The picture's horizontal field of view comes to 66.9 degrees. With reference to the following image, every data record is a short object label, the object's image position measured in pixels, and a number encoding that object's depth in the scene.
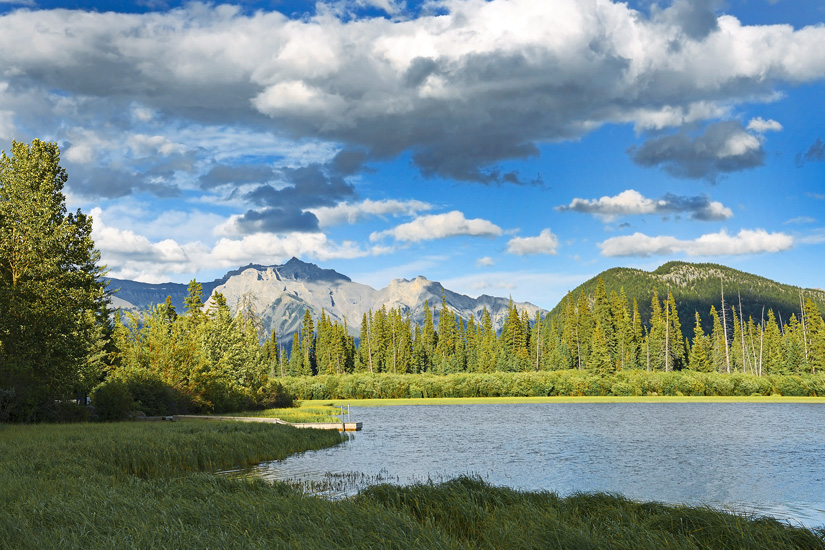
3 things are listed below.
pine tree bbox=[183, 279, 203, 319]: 80.25
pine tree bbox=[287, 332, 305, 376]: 142.11
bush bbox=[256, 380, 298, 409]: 61.84
